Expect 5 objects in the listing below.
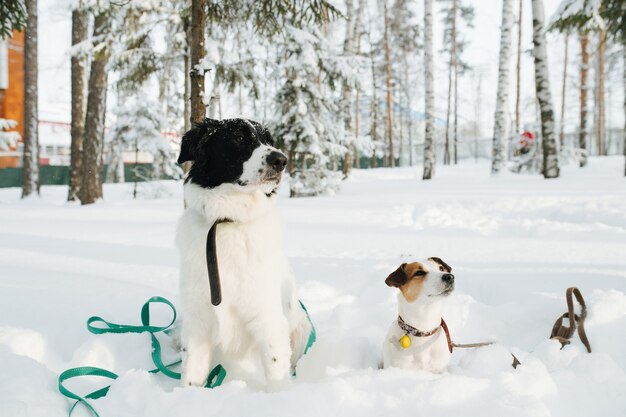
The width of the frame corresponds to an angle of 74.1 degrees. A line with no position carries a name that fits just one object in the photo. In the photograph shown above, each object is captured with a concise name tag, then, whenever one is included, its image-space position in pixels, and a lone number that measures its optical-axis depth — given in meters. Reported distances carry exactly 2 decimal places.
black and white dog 2.41
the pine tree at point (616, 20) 6.03
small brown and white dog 2.64
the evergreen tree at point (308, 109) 11.33
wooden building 23.19
